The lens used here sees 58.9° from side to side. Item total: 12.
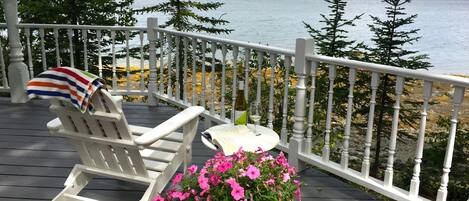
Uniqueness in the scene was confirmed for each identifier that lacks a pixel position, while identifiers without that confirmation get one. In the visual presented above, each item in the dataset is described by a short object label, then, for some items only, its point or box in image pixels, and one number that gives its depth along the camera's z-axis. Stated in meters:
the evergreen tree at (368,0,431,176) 6.69
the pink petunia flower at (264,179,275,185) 1.82
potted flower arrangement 1.79
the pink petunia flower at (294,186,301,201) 2.01
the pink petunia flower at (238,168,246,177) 1.79
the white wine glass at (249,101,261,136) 2.46
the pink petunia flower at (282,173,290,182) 1.89
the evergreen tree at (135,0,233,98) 9.48
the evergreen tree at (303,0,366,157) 7.06
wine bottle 2.46
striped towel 2.23
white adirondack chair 2.35
